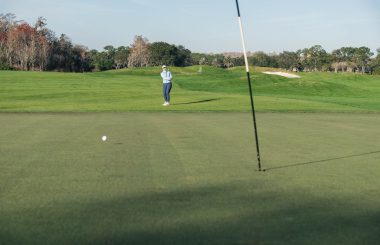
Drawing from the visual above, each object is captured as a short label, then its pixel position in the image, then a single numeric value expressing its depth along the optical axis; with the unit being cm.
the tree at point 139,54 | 17450
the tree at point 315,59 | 16400
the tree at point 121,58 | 18062
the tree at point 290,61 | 17175
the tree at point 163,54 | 17375
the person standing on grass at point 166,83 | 2875
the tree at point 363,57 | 16462
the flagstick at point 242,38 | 893
